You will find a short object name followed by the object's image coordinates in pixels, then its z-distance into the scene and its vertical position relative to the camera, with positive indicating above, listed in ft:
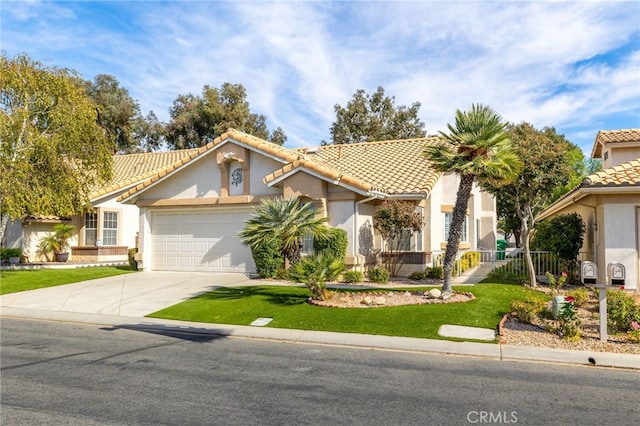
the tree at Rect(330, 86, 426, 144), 153.28 +38.14
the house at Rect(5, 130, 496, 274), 58.49 +5.59
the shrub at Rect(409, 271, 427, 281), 58.59 -4.56
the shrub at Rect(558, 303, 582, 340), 31.85 -5.78
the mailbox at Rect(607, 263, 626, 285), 33.01 -2.46
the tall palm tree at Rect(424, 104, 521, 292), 41.37 +7.28
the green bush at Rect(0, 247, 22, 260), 82.74 -2.38
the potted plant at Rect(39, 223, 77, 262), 86.84 -0.54
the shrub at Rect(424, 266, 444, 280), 58.79 -4.11
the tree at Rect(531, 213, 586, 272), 55.21 +0.17
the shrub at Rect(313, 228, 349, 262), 54.90 -0.61
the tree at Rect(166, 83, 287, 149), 147.23 +38.21
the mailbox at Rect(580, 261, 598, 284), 33.24 -2.25
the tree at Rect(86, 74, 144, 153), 152.66 +42.32
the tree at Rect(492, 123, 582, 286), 48.48 +6.37
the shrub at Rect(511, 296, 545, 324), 35.96 -5.35
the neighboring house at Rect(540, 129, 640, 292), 45.85 +2.30
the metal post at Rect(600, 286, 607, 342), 30.78 -5.03
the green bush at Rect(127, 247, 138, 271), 71.46 -3.10
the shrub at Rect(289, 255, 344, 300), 43.50 -3.06
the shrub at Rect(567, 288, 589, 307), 40.70 -5.00
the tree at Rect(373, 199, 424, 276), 56.08 +2.28
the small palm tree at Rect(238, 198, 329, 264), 46.34 +1.34
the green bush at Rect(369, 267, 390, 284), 55.26 -4.25
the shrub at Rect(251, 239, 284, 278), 59.98 -2.52
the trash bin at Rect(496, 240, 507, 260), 107.14 -2.53
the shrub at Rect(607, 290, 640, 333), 33.76 -5.32
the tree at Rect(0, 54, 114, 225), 59.11 +12.92
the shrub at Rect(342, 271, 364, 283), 55.93 -4.44
